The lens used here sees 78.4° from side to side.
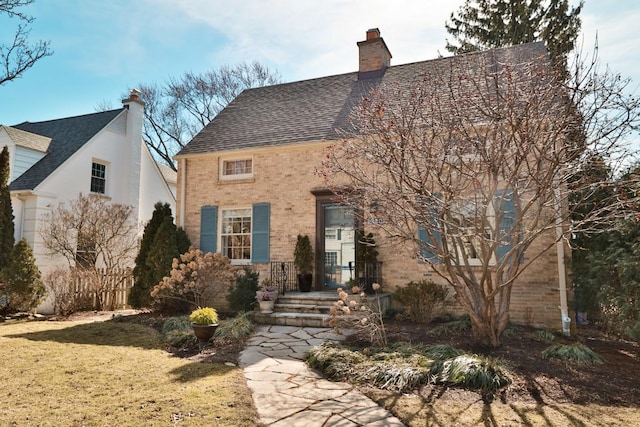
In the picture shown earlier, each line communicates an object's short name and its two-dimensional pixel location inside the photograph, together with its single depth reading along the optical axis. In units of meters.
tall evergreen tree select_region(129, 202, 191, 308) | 10.41
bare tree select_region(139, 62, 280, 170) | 22.56
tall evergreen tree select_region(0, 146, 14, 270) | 10.16
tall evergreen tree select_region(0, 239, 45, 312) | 9.41
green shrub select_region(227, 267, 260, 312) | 9.38
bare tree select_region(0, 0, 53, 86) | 7.57
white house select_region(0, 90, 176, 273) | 11.48
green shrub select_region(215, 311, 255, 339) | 7.11
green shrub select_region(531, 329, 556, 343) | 6.99
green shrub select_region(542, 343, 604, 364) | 5.64
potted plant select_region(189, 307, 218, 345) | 6.60
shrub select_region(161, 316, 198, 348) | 6.74
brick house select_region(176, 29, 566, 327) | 10.52
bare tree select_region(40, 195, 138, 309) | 11.10
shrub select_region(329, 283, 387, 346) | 6.24
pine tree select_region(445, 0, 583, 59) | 16.48
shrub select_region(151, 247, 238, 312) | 8.81
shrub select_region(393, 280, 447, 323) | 8.62
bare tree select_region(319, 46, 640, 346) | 5.38
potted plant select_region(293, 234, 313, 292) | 10.02
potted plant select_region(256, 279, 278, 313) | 8.88
